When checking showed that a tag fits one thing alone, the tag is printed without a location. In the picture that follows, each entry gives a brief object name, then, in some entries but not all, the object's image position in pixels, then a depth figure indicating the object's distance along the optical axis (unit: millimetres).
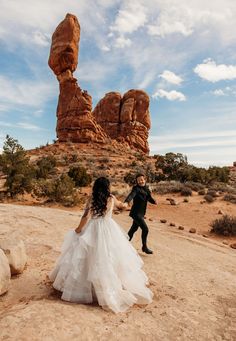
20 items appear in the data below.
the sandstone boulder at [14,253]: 5359
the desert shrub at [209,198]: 20094
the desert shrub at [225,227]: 13883
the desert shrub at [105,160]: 40478
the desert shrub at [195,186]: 24531
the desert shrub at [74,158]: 39591
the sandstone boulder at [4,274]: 4621
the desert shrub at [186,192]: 22094
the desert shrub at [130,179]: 27434
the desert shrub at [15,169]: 17891
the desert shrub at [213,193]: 21936
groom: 7789
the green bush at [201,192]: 22469
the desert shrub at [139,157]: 46822
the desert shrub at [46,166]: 26156
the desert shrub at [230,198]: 20803
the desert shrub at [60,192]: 16984
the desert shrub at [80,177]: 24781
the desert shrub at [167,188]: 23130
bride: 4469
